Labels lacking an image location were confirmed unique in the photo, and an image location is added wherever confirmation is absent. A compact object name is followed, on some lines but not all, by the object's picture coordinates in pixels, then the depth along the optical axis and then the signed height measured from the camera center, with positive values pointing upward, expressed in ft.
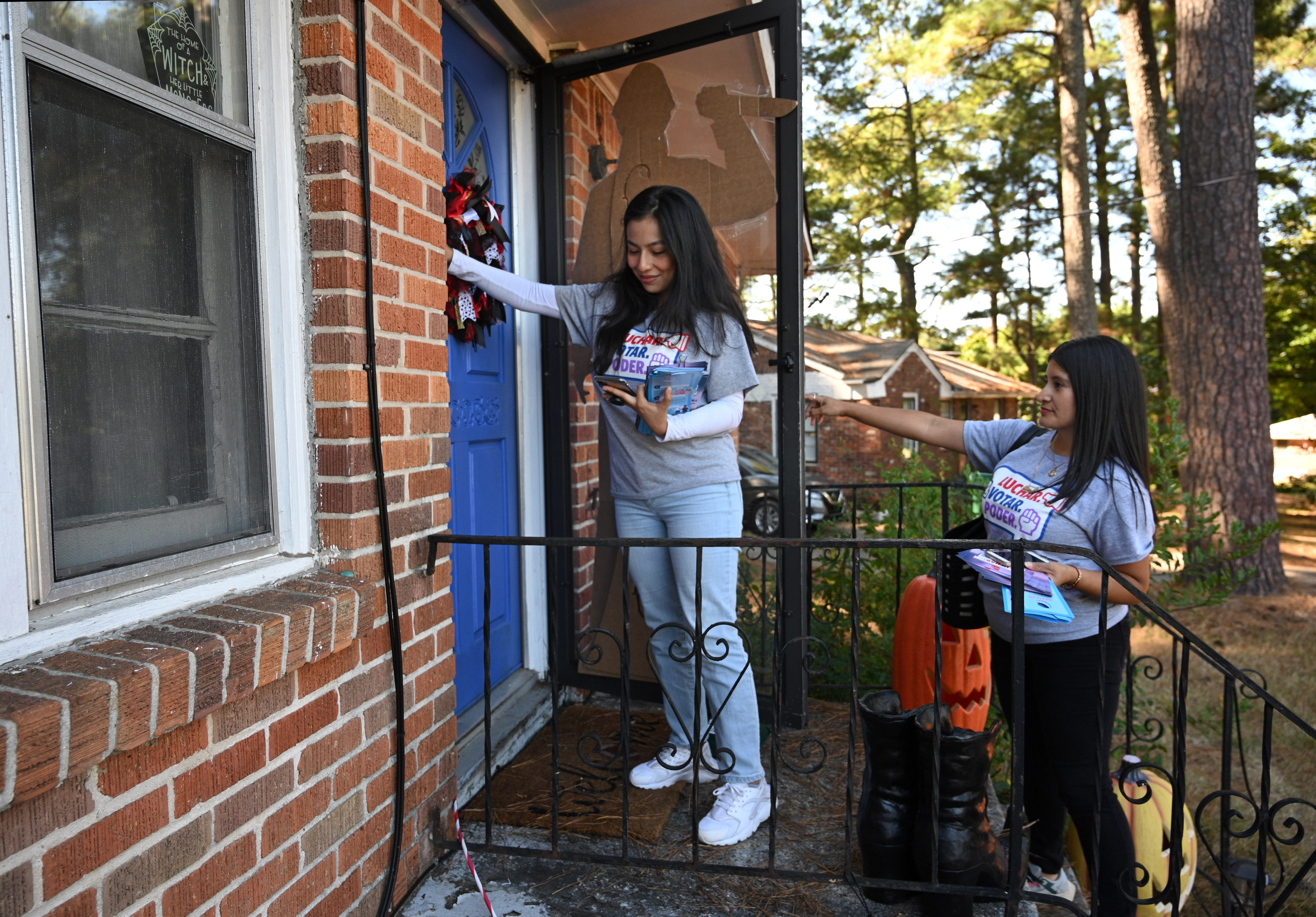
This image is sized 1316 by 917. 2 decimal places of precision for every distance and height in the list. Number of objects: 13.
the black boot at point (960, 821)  6.81 -3.29
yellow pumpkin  9.22 -4.65
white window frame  4.12 +0.26
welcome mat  8.18 -3.79
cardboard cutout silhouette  10.04 +3.02
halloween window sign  5.06 +2.27
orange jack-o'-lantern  10.47 -3.08
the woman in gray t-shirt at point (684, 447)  7.81 -0.26
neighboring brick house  52.42 +2.14
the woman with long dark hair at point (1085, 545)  7.08 -1.11
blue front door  9.29 -0.07
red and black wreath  8.52 +1.90
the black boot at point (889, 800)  7.11 -3.25
